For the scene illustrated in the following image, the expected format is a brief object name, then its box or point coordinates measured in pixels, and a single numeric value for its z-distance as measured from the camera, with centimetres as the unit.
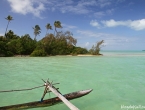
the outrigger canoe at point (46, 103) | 322
